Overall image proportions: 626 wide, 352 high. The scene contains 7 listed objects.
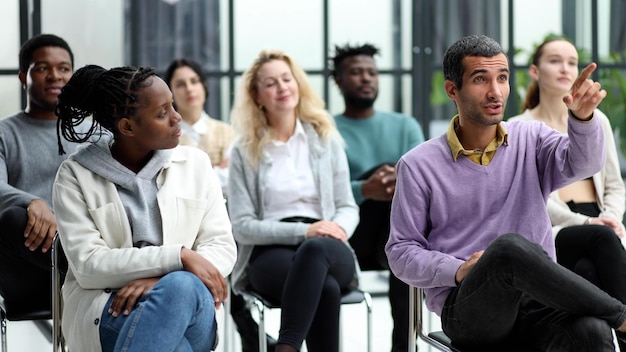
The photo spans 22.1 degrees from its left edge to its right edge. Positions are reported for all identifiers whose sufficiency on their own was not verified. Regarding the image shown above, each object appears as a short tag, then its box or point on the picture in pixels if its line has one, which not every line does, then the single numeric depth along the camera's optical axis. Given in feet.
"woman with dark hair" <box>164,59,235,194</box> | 22.31
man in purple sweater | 12.07
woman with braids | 12.35
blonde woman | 16.53
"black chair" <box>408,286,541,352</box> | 13.15
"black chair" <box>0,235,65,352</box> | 13.80
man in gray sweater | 15.57
